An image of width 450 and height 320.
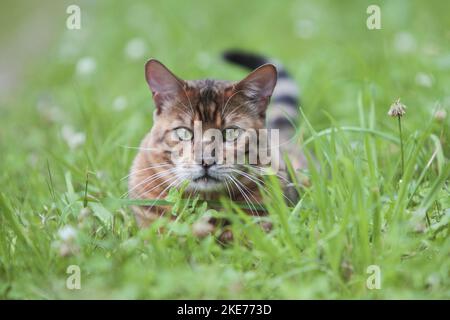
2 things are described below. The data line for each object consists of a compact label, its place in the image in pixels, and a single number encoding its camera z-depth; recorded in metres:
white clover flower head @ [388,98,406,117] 2.11
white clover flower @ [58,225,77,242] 1.89
